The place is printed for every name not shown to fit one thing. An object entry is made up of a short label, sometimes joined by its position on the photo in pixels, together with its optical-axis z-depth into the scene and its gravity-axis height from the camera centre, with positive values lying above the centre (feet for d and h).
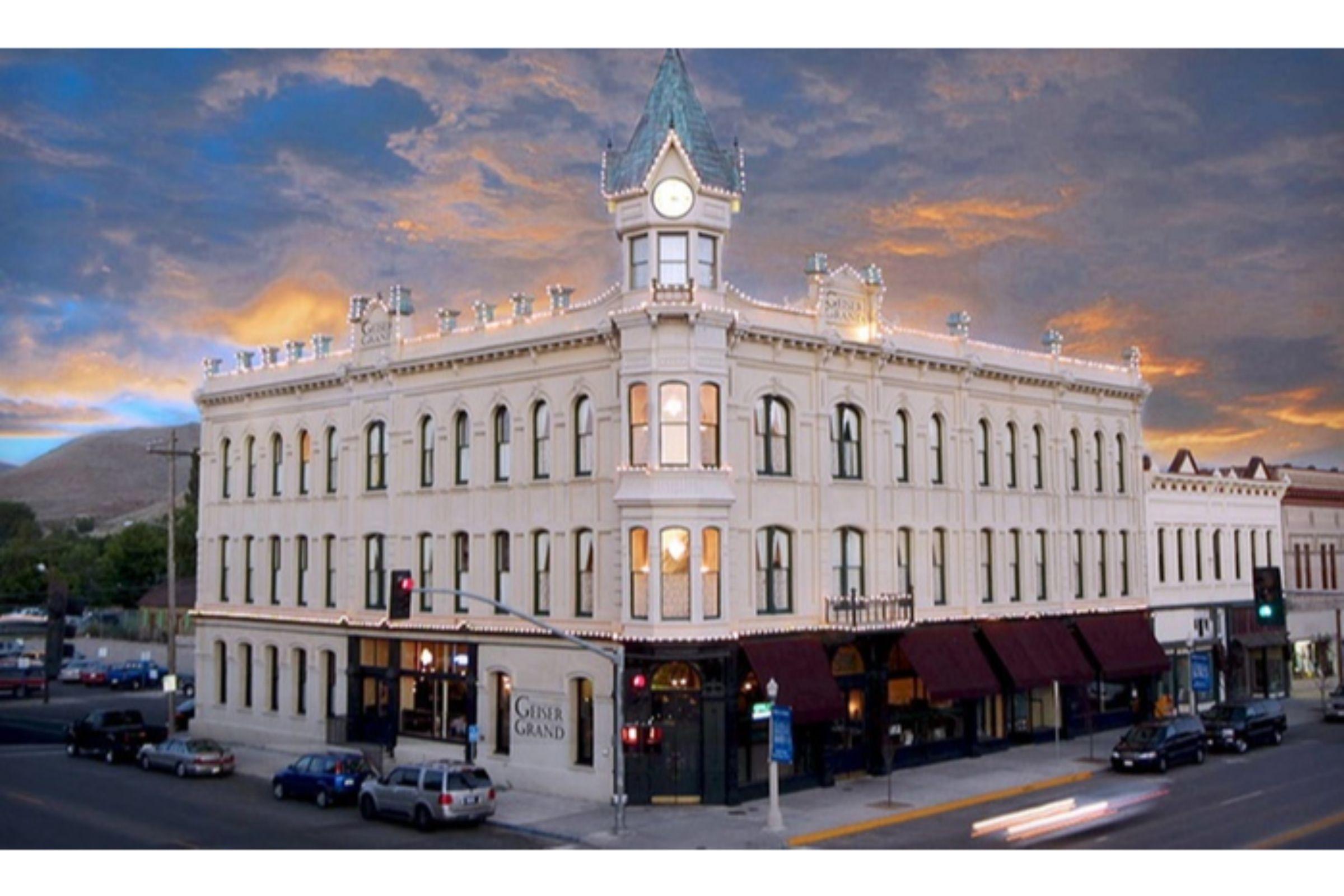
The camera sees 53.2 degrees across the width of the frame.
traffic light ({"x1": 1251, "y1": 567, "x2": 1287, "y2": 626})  138.82 -1.04
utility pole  158.81 +3.08
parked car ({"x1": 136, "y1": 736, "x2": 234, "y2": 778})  136.77 -16.90
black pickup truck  150.10 -15.85
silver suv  106.42 -16.31
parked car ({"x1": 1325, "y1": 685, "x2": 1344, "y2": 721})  173.78 -16.17
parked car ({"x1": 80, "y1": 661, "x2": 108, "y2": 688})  256.32 -15.64
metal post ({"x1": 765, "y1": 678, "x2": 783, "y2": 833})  103.40 -17.52
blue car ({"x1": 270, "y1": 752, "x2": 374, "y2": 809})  118.62 -16.49
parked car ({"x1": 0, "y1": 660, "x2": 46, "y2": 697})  229.86 -14.48
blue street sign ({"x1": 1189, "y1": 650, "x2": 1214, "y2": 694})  153.58 -10.24
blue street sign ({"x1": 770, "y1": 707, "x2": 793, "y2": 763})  105.29 -11.54
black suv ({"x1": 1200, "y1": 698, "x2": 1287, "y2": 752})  145.59 -15.42
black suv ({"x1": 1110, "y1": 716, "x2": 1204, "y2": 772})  131.85 -15.93
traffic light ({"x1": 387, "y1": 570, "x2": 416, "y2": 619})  92.94 -0.35
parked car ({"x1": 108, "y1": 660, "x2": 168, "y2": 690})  252.42 -15.50
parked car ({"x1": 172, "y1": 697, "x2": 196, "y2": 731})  180.04 -16.37
